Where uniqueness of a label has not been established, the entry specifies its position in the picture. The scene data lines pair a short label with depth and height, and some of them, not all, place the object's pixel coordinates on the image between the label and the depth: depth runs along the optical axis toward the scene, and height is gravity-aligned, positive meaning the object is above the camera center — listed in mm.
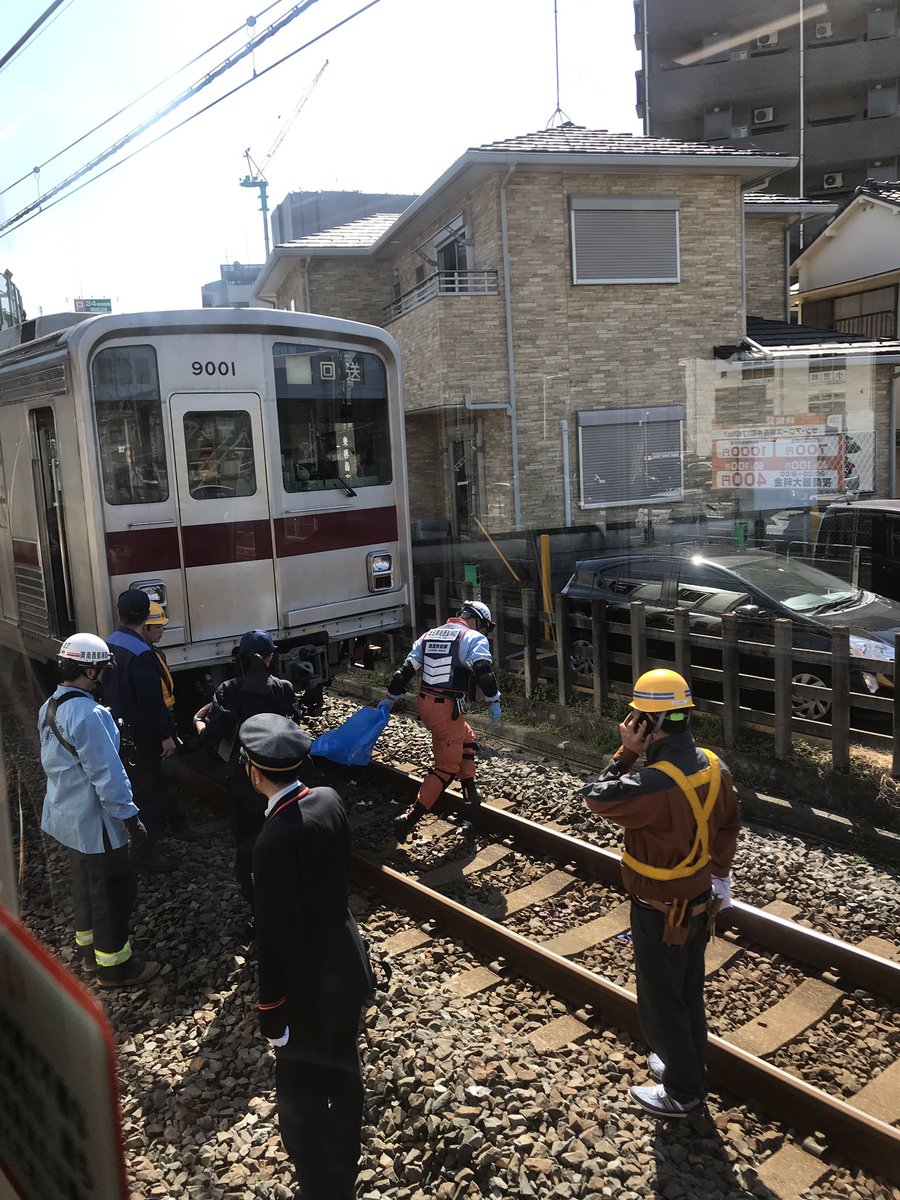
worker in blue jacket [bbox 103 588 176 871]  5031 -1174
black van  7809 -906
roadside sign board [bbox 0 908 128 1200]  858 -600
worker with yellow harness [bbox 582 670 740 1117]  3129 -1406
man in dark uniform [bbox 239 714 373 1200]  2650 -1453
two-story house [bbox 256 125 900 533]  11367 +1592
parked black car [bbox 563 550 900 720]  6551 -1210
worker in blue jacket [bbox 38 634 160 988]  3963 -1335
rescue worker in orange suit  5809 -1471
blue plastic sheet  6238 -1846
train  5598 -45
